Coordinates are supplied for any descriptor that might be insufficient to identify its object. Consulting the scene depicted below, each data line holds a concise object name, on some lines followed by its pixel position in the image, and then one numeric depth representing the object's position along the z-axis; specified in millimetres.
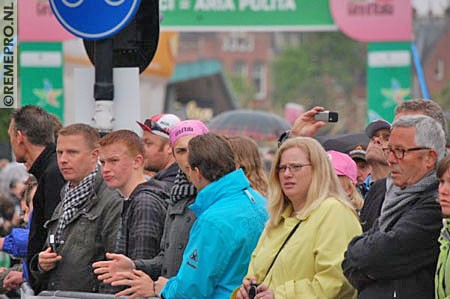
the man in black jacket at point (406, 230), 12508
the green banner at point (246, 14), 32781
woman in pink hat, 16000
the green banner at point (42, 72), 33312
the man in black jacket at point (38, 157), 17687
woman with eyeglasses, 13016
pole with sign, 17734
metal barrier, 15023
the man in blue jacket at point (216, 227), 13891
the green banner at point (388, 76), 33031
